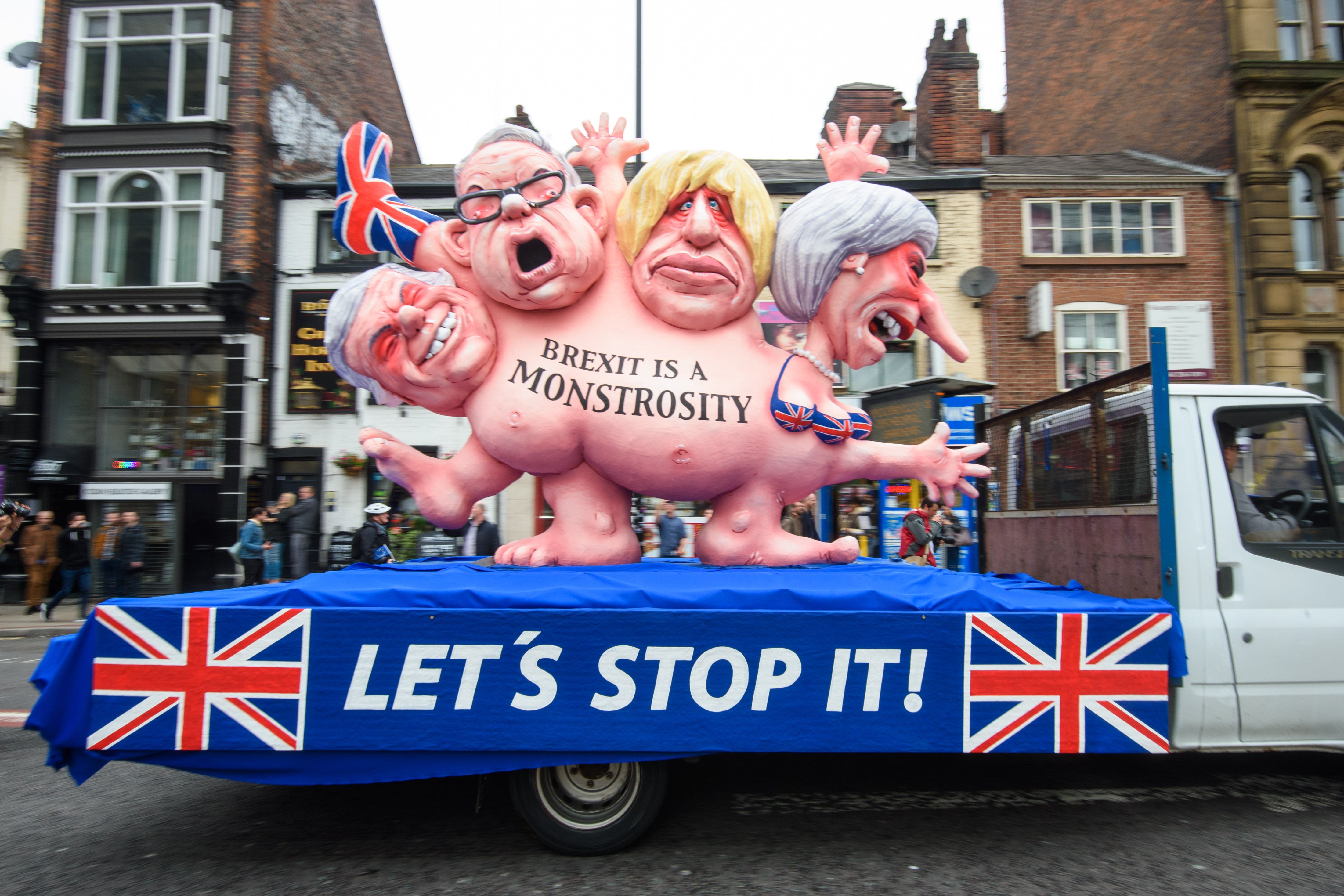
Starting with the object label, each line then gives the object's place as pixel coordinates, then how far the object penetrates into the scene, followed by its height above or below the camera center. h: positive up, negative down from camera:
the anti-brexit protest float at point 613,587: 3.03 -0.32
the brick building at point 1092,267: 14.56 +4.32
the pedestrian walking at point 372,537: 7.79 -0.30
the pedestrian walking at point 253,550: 10.38 -0.53
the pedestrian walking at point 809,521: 8.05 -0.14
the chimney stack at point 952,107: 15.49 +7.73
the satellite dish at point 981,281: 14.02 +3.89
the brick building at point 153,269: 14.18 +4.30
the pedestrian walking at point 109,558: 11.18 -0.68
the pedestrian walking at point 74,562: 11.54 -0.76
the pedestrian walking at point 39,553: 12.44 -0.68
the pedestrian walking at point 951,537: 8.24 -0.31
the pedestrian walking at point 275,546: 11.34 -0.54
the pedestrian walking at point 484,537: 8.77 -0.32
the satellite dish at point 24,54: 15.37 +8.63
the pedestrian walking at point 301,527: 9.73 -0.24
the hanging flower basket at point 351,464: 14.45 +0.79
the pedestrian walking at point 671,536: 9.98 -0.36
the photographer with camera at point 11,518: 12.70 -0.13
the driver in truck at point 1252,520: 3.51 -0.07
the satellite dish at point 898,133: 16.58 +7.65
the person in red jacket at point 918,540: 7.13 -0.31
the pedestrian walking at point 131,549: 11.16 -0.55
